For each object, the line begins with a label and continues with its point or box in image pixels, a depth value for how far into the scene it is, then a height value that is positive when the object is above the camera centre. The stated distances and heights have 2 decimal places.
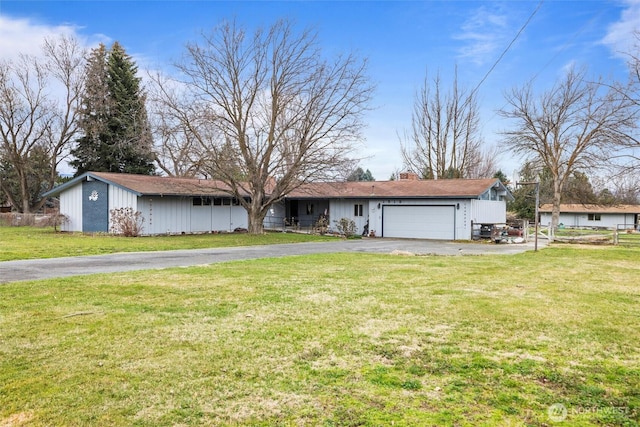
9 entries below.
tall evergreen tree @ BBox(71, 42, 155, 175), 37.25 +8.06
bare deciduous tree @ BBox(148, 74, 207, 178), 22.72 +5.05
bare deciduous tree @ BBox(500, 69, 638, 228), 32.12 +6.55
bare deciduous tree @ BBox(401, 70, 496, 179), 37.31 +7.11
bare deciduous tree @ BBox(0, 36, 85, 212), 36.34 +9.22
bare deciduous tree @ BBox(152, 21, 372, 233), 23.44 +6.36
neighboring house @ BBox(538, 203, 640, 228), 53.84 -0.14
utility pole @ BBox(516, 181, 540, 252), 16.22 +0.72
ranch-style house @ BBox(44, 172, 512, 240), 23.27 +0.62
